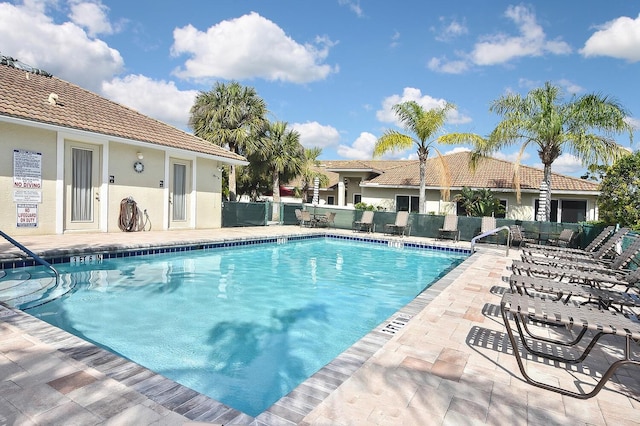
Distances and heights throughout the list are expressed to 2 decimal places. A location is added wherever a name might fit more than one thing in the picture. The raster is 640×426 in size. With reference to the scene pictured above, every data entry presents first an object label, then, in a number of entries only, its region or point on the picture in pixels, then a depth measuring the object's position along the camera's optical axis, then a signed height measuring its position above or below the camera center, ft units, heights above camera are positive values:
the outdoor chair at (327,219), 60.13 -2.08
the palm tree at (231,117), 77.51 +17.63
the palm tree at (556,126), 48.09 +11.05
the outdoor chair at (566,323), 8.98 -2.70
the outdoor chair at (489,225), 48.10 -1.89
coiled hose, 41.19 -1.65
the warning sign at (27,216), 33.47 -1.58
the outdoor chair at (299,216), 60.70 -1.72
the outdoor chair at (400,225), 53.52 -2.43
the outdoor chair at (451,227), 50.03 -2.36
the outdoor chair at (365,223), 56.39 -2.36
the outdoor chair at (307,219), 60.13 -2.14
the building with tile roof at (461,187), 63.36 +4.05
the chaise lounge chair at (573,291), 13.32 -2.74
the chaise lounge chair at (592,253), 23.45 -2.63
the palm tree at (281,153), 84.17 +11.62
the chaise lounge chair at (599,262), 18.71 -2.58
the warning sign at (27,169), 33.04 +2.50
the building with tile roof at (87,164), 33.40 +3.80
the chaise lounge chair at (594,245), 25.99 -2.38
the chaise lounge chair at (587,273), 14.97 -2.62
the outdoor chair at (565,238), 42.57 -2.89
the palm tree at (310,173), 96.48 +8.57
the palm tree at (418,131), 57.36 +11.63
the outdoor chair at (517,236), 41.37 -2.72
